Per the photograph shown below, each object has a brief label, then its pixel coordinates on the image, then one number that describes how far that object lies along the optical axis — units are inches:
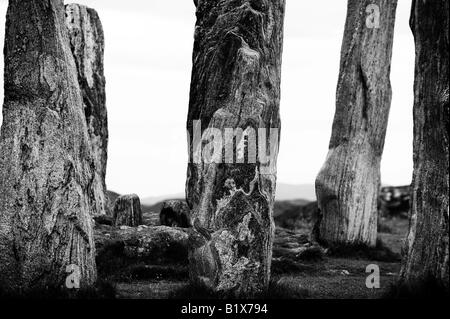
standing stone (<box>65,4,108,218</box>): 812.6
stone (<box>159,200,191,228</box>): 701.9
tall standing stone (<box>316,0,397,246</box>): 709.3
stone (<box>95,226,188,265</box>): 582.2
